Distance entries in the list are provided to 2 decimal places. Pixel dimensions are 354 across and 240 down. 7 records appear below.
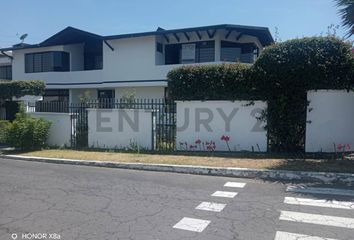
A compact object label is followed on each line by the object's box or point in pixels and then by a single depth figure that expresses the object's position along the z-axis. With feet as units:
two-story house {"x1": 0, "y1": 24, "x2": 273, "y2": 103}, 79.77
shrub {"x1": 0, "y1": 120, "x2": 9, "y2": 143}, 53.26
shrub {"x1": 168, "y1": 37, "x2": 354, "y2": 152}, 38.14
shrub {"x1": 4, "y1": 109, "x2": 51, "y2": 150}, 49.62
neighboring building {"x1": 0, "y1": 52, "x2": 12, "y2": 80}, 119.89
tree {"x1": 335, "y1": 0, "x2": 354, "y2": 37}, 36.40
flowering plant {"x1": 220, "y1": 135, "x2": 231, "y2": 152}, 42.77
